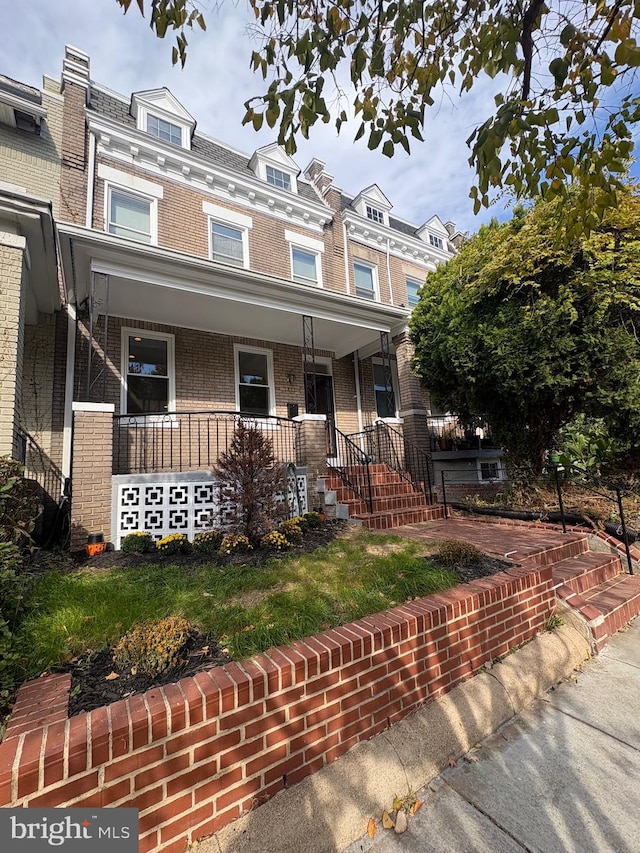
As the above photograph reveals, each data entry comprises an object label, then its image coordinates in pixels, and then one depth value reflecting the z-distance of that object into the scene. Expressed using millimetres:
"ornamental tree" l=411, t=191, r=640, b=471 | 5578
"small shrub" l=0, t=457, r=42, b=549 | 3020
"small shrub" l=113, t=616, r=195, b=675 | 2143
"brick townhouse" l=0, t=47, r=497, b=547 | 5363
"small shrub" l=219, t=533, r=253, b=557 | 4508
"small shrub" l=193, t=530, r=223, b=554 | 4777
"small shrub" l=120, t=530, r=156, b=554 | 4941
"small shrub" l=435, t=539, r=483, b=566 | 3791
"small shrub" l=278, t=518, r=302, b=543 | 5045
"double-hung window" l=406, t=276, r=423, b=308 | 12133
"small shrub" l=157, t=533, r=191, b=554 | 4762
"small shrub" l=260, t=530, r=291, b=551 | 4672
